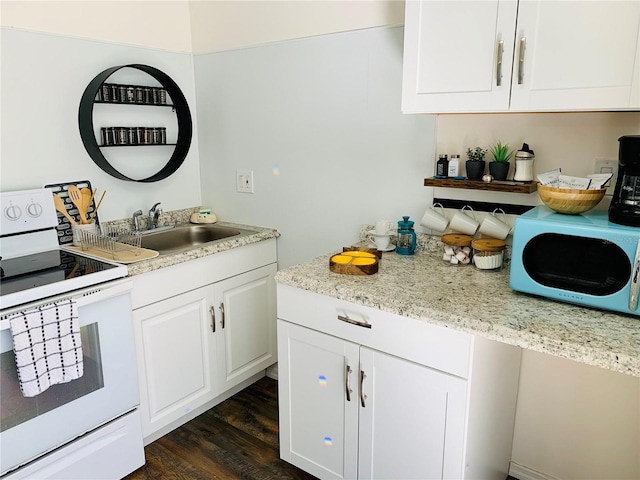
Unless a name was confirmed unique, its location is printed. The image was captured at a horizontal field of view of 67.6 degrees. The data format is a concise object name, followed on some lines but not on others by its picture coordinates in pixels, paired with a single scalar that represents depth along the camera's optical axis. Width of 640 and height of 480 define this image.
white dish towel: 1.57
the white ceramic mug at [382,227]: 2.10
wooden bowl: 1.52
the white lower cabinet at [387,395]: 1.50
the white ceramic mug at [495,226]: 1.90
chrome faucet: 2.56
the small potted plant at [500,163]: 1.82
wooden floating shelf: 1.73
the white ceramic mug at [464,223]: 1.96
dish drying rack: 2.12
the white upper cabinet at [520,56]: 1.37
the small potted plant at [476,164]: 1.86
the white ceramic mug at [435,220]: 2.02
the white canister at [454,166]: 1.93
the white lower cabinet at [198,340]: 2.14
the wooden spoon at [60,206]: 2.18
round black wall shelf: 2.25
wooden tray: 1.78
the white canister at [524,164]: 1.77
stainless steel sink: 2.54
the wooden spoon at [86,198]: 2.28
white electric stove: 1.63
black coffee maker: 1.40
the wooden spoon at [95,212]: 2.32
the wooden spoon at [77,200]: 2.23
